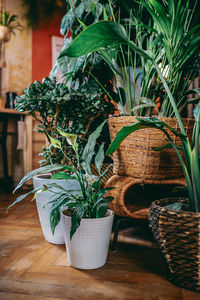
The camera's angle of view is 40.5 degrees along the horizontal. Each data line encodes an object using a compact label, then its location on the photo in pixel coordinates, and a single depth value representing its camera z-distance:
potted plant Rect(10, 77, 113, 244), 1.15
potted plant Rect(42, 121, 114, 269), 0.96
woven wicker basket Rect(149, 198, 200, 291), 0.79
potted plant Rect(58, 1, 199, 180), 0.88
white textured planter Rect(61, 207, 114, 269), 0.96
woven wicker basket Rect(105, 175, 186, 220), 1.13
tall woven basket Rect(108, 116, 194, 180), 1.10
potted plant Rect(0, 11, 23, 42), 3.06
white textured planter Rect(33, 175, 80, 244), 1.19
